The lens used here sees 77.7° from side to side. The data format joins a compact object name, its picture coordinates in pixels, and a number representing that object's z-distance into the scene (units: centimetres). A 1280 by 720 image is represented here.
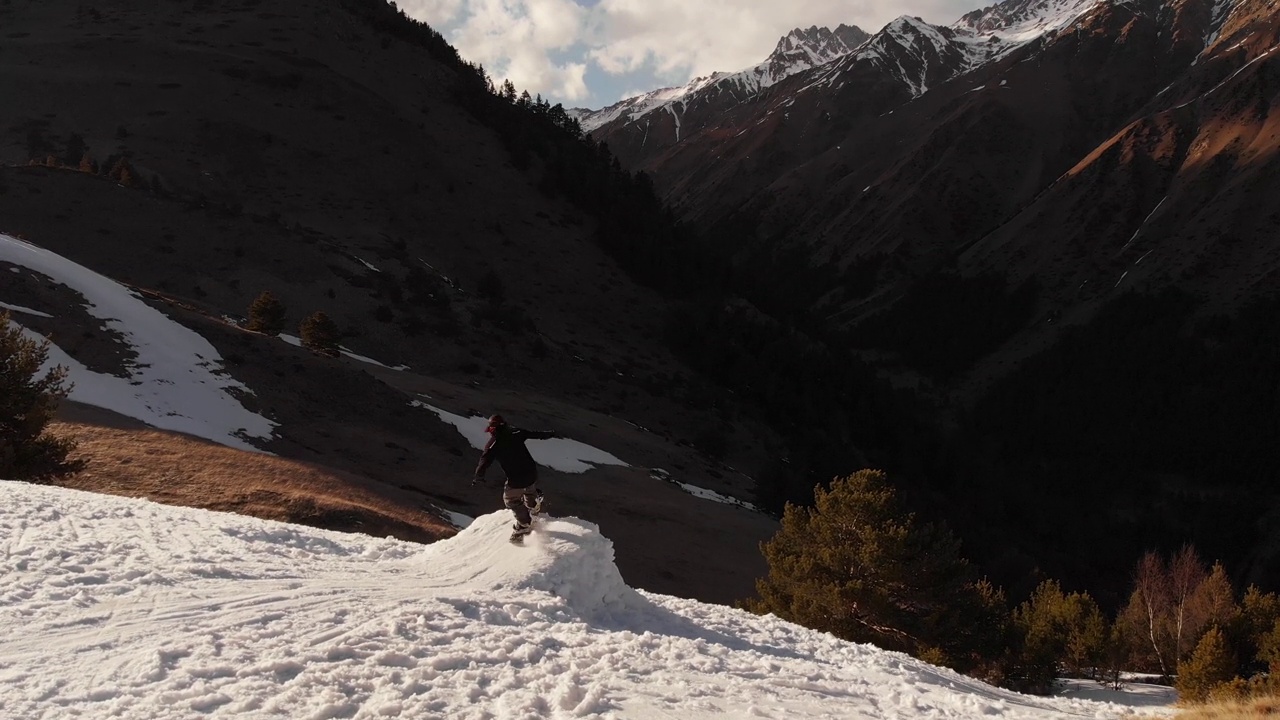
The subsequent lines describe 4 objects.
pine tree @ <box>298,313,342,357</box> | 4703
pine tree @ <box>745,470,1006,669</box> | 2344
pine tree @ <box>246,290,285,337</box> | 4516
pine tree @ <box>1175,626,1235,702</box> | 2355
